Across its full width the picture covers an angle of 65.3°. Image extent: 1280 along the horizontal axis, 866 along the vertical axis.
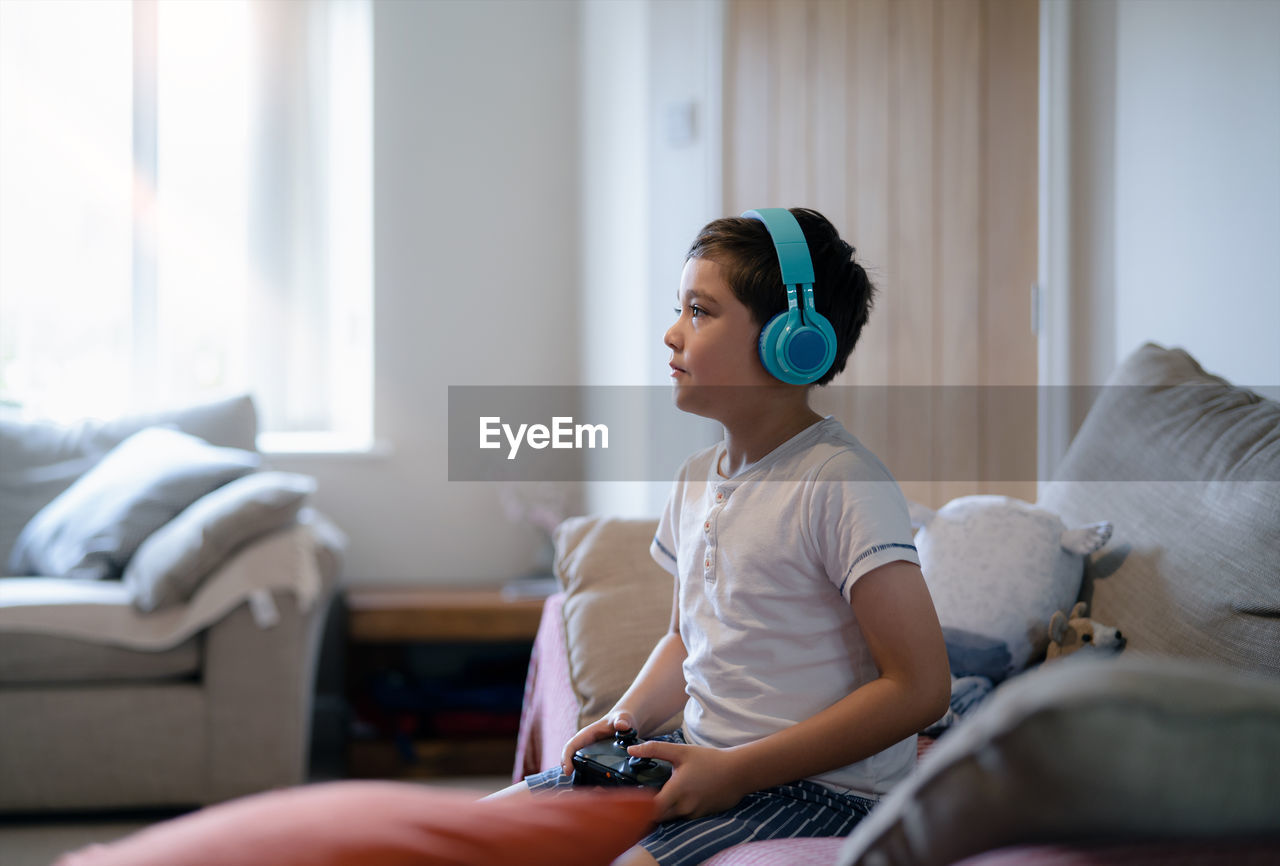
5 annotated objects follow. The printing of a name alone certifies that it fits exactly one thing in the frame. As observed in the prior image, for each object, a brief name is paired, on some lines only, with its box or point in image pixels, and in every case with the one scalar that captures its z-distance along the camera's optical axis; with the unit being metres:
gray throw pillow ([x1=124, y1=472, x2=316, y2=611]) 2.27
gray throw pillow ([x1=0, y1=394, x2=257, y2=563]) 2.84
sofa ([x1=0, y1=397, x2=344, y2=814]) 2.24
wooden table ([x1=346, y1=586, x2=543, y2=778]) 2.71
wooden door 2.37
